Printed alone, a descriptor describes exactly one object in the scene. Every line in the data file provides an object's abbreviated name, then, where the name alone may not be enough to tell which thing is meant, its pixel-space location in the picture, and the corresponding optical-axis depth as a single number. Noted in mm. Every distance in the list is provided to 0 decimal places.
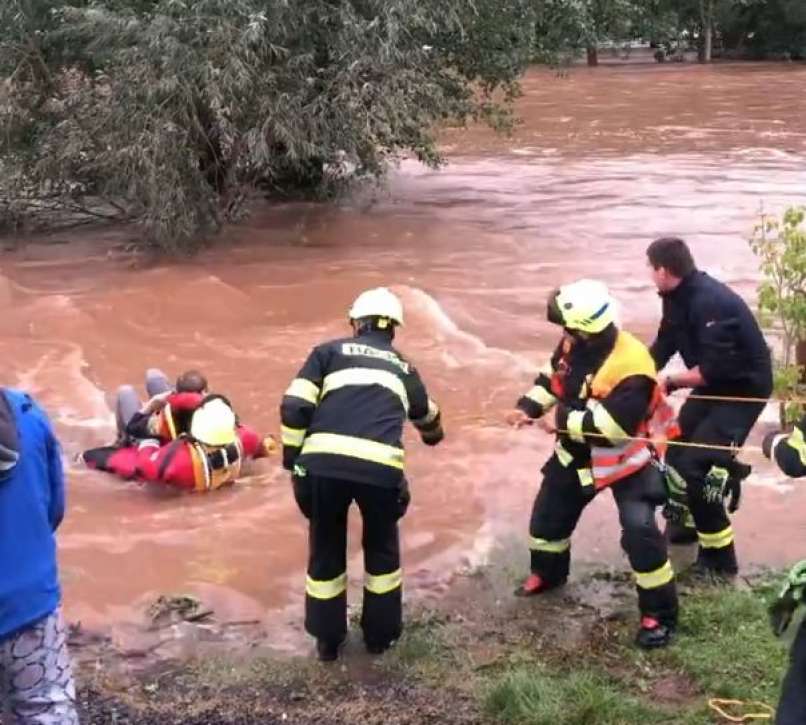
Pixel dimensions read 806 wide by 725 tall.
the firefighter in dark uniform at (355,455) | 5062
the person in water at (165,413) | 7734
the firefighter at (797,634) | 3344
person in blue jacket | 3455
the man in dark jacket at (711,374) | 5805
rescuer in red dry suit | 7496
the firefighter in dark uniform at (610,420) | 5176
